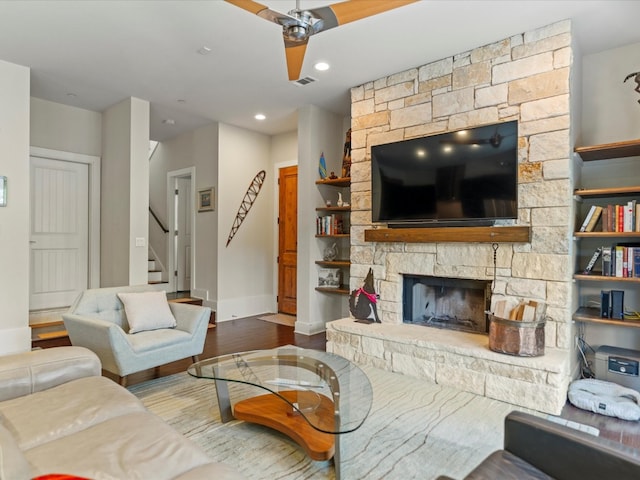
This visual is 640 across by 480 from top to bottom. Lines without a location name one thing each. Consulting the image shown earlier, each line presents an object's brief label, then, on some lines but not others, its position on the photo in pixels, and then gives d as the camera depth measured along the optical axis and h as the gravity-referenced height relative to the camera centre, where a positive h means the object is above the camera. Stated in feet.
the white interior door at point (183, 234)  22.03 +0.36
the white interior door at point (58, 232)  15.87 +0.33
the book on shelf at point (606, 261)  9.86 -0.48
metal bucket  9.18 -2.28
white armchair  8.93 -2.37
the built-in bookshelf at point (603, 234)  9.50 +0.20
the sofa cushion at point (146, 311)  10.39 -1.94
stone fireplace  9.57 -0.08
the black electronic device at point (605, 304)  9.79 -1.56
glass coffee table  6.27 -2.72
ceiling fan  6.81 +4.05
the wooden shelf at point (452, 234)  10.14 +0.20
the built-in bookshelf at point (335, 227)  15.83 +0.57
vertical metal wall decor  19.12 +2.05
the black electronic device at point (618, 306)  9.68 -1.58
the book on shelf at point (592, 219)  10.03 +0.59
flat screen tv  10.32 +1.84
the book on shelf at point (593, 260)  10.21 -0.47
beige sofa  4.06 -2.37
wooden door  19.42 +0.14
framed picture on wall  18.74 +1.99
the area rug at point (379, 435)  6.60 -3.82
